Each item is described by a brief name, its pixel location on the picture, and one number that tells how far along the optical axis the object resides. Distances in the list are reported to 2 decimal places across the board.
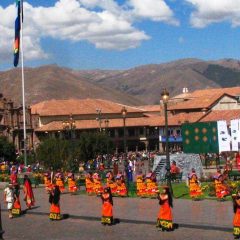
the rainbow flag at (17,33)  41.31
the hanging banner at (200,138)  40.47
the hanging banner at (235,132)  38.47
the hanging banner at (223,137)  39.62
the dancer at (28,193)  24.33
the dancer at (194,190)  25.34
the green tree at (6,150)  65.19
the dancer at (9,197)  22.44
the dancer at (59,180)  30.38
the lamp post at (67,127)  42.95
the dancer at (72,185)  30.34
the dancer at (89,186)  29.37
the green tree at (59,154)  42.56
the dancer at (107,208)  18.95
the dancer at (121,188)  27.61
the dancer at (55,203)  20.40
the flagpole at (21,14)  44.25
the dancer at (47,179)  31.24
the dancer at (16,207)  22.55
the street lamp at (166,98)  25.47
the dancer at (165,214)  17.42
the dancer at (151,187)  26.97
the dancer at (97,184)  28.85
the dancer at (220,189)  24.70
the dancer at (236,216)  15.75
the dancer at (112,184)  27.92
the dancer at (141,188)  27.28
